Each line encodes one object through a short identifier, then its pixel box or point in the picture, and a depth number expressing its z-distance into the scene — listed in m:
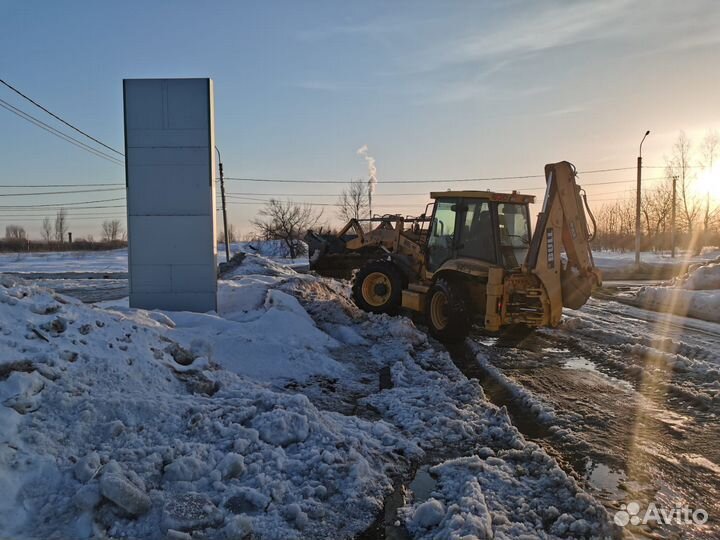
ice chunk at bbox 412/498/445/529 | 3.65
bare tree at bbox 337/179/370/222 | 53.06
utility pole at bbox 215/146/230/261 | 32.06
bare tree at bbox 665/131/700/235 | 45.74
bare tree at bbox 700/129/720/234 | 50.60
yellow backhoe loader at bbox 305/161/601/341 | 8.68
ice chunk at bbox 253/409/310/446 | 4.45
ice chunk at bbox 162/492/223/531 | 3.40
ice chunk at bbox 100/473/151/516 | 3.45
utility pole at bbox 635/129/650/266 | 27.39
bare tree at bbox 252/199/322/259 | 44.66
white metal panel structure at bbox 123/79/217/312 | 10.08
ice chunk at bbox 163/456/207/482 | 3.83
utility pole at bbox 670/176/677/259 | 35.51
